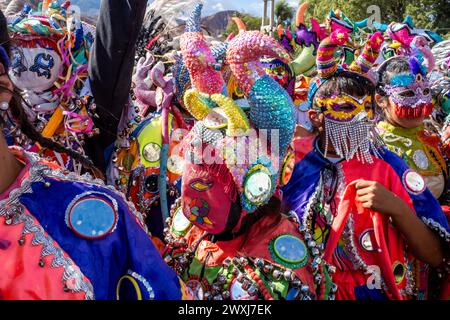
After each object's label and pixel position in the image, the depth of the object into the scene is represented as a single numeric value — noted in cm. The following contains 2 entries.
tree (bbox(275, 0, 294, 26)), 3553
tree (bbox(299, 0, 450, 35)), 1927
